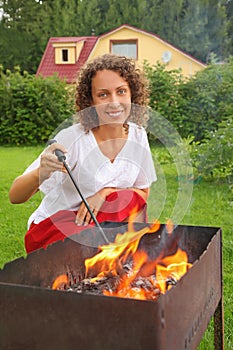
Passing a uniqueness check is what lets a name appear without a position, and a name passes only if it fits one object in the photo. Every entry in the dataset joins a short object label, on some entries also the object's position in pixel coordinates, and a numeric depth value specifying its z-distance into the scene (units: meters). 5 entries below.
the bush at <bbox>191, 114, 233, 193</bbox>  5.05
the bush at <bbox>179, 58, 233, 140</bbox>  9.05
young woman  2.12
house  15.16
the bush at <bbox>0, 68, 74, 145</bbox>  9.73
